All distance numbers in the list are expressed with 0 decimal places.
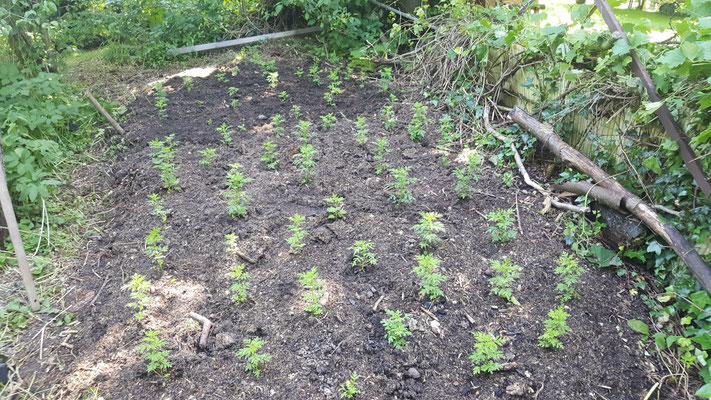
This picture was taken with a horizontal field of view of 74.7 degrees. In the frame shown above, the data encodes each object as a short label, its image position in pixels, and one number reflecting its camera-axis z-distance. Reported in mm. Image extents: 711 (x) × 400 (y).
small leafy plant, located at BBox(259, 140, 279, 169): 4516
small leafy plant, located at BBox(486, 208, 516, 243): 3389
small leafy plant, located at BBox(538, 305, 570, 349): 2557
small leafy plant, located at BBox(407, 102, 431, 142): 4867
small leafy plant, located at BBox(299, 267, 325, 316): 2738
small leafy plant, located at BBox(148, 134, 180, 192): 4109
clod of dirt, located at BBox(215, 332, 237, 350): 2621
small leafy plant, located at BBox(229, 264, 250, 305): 2863
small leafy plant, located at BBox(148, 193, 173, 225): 3654
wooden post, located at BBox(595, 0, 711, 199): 2877
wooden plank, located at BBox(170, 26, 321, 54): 7527
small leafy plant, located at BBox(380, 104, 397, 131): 5117
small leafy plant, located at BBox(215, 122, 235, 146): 4832
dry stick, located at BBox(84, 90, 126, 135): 5234
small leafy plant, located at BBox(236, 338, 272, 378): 2408
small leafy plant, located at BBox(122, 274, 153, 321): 2729
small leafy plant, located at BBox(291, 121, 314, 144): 4624
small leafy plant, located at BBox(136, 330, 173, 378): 2400
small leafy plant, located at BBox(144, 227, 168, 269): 3133
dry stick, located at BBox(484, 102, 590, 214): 3604
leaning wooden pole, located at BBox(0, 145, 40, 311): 2805
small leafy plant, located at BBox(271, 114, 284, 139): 5014
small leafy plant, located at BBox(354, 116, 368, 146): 4691
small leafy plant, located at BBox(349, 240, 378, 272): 3107
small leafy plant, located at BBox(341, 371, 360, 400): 2289
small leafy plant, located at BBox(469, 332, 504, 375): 2426
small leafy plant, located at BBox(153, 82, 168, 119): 5456
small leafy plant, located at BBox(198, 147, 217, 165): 4430
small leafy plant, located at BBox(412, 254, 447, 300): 2850
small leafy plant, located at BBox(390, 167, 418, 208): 3789
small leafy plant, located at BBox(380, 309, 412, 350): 2592
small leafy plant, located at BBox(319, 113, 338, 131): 5120
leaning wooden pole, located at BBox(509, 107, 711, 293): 2820
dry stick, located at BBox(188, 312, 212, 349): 2640
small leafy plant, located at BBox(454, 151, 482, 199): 3902
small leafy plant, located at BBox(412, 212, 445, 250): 3245
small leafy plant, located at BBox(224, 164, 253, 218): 3669
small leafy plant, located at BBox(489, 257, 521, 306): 2900
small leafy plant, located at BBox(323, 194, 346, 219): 3627
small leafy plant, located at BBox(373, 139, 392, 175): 4312
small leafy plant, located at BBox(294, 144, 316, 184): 4184
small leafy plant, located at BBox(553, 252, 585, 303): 2914
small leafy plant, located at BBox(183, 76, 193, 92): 6246
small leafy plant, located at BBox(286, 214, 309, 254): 3228
